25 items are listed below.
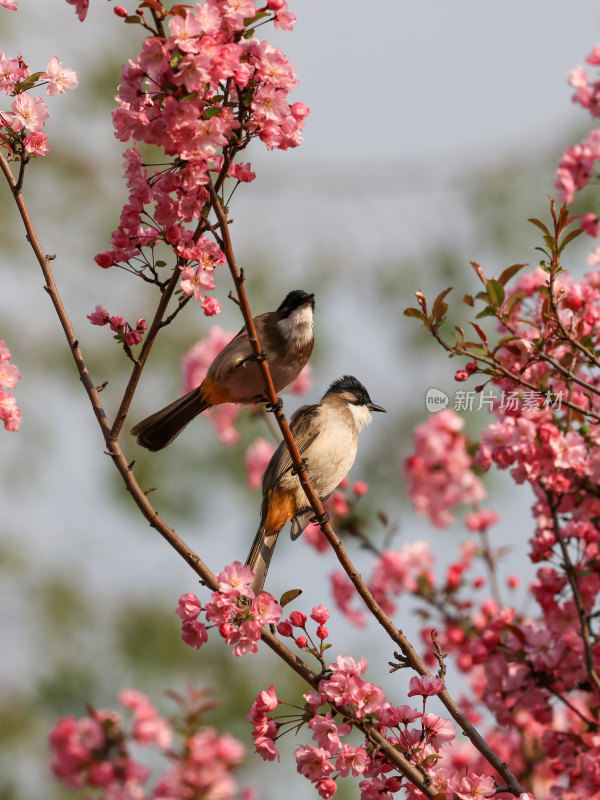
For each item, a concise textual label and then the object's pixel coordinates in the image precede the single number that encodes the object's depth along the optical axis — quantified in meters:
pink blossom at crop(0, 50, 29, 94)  5.46
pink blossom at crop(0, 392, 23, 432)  6.22
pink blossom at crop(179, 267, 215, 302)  5.12
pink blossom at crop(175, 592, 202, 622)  5.20
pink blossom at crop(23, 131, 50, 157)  5.50
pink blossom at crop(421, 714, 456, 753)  4.98
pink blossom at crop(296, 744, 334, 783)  5.05
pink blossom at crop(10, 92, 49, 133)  5.41
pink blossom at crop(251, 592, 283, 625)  5.09
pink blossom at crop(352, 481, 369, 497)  10.59
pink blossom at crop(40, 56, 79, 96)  5.52
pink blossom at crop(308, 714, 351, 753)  4.96
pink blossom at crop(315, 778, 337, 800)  5.11
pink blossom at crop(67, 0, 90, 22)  4.57
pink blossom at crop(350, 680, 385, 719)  4.96
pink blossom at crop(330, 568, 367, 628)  12.02
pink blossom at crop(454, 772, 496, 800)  4.83
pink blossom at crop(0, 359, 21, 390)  6.19
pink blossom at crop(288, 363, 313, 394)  12.80
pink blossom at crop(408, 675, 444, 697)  5.02
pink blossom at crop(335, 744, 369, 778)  4.91
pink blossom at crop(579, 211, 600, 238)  7.97
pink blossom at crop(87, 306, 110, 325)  5.52
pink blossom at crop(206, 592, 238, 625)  5.02
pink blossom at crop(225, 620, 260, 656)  5.04
